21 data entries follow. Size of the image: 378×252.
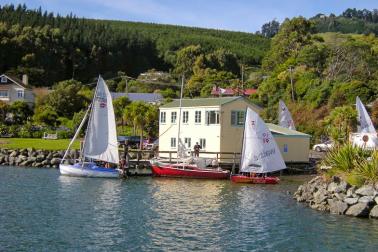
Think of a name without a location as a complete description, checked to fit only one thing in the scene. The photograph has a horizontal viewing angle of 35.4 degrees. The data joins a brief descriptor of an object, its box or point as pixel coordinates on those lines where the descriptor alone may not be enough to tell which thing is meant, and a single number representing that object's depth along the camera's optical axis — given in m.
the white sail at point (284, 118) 70.25
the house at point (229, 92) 102.38
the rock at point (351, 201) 30.43
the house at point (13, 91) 102.69
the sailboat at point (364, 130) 51.31
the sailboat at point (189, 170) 49.03
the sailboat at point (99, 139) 48.44
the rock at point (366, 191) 30.09
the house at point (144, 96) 104.94
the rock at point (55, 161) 57.06
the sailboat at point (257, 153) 45.81
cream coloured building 53.47
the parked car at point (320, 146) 65.78
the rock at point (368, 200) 29.94
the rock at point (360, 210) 29.72
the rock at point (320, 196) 32.87
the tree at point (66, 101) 90.56
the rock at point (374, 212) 29.55
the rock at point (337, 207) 30.69
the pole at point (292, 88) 90.88
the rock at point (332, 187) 32.36
